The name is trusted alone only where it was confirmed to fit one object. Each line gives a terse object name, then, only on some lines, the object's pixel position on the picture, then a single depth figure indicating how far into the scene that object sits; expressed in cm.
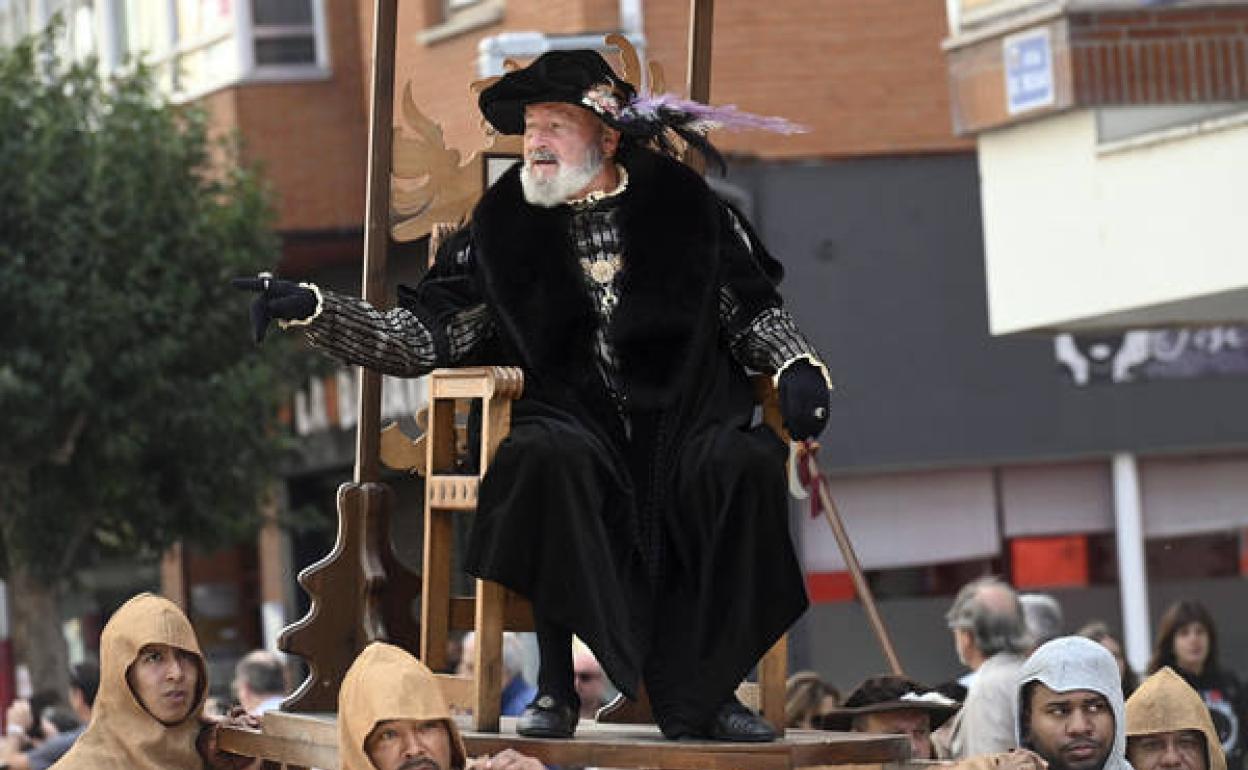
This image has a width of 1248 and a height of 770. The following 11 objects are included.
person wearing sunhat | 1751
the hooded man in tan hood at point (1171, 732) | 1598
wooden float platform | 1381
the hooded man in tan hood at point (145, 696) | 1543
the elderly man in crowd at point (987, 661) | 1847
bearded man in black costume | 1428
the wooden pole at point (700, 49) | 1711
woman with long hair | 2328
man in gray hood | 1490
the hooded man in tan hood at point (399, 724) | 1339
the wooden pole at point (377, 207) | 1661
